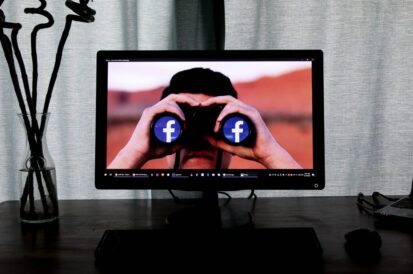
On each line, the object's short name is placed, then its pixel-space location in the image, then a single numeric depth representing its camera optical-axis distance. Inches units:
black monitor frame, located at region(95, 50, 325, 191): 44.3
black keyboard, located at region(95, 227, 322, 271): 33.7
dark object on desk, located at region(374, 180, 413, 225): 42.9
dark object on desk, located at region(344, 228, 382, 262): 35.3
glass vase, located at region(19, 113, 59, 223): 44.8
